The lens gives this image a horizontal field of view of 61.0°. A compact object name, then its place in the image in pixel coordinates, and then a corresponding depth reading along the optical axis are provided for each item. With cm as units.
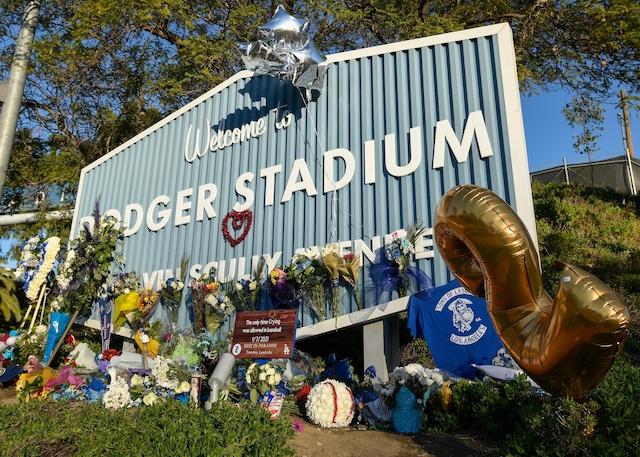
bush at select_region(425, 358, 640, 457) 262
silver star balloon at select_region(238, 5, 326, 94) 802
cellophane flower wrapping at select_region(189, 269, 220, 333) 816
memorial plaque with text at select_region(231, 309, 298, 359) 514
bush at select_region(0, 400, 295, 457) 343
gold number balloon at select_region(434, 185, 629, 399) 252
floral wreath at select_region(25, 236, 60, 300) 895
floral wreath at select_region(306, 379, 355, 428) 494
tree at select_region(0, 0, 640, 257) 1311
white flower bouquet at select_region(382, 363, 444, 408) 492
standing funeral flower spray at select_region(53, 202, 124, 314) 887
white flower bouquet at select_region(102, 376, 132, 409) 554
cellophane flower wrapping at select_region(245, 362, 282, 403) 528
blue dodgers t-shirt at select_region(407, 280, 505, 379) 561
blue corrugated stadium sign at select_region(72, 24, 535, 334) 653
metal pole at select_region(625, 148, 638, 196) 1649
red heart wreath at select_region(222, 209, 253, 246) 848
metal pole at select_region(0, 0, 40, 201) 1078
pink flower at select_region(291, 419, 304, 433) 464
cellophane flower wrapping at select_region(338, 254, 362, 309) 680
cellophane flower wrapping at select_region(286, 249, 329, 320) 707
